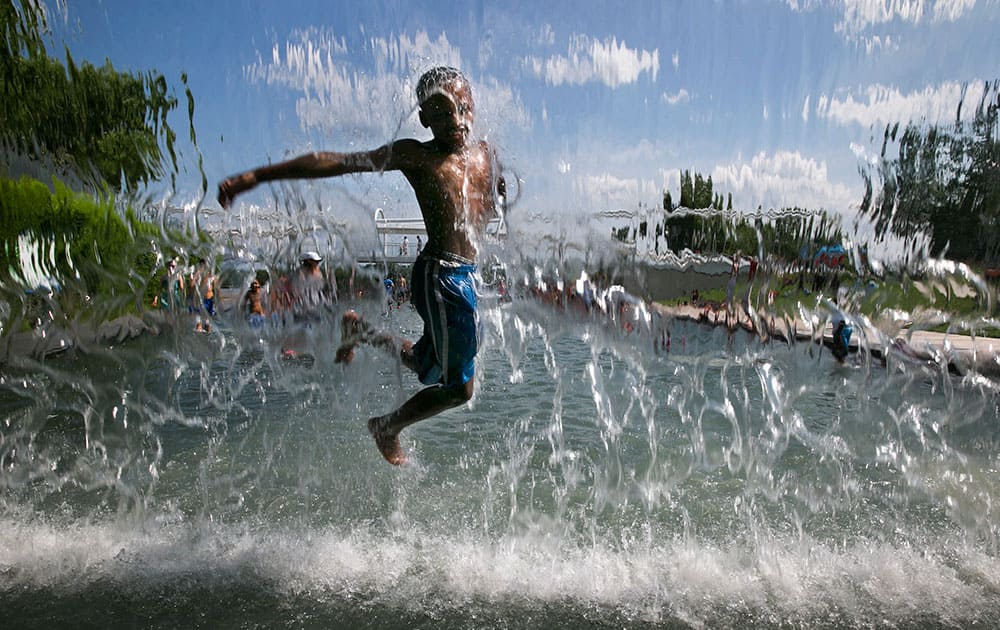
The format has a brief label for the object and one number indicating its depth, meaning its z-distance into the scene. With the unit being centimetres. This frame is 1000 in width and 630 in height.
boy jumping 282
